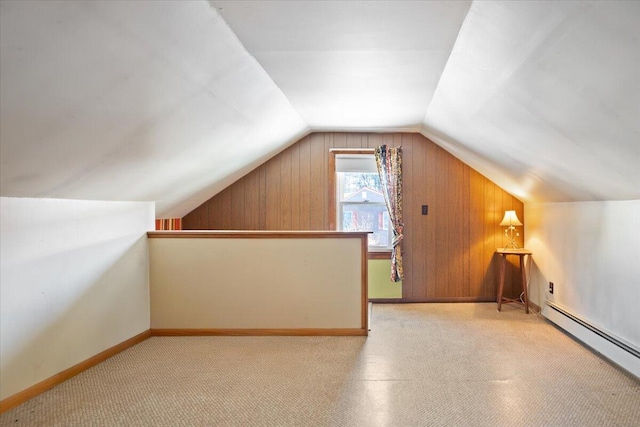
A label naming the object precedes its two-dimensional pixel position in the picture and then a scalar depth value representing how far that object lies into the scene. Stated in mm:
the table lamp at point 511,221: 4910
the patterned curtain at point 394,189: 5180
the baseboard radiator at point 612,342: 2912
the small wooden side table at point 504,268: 4711
